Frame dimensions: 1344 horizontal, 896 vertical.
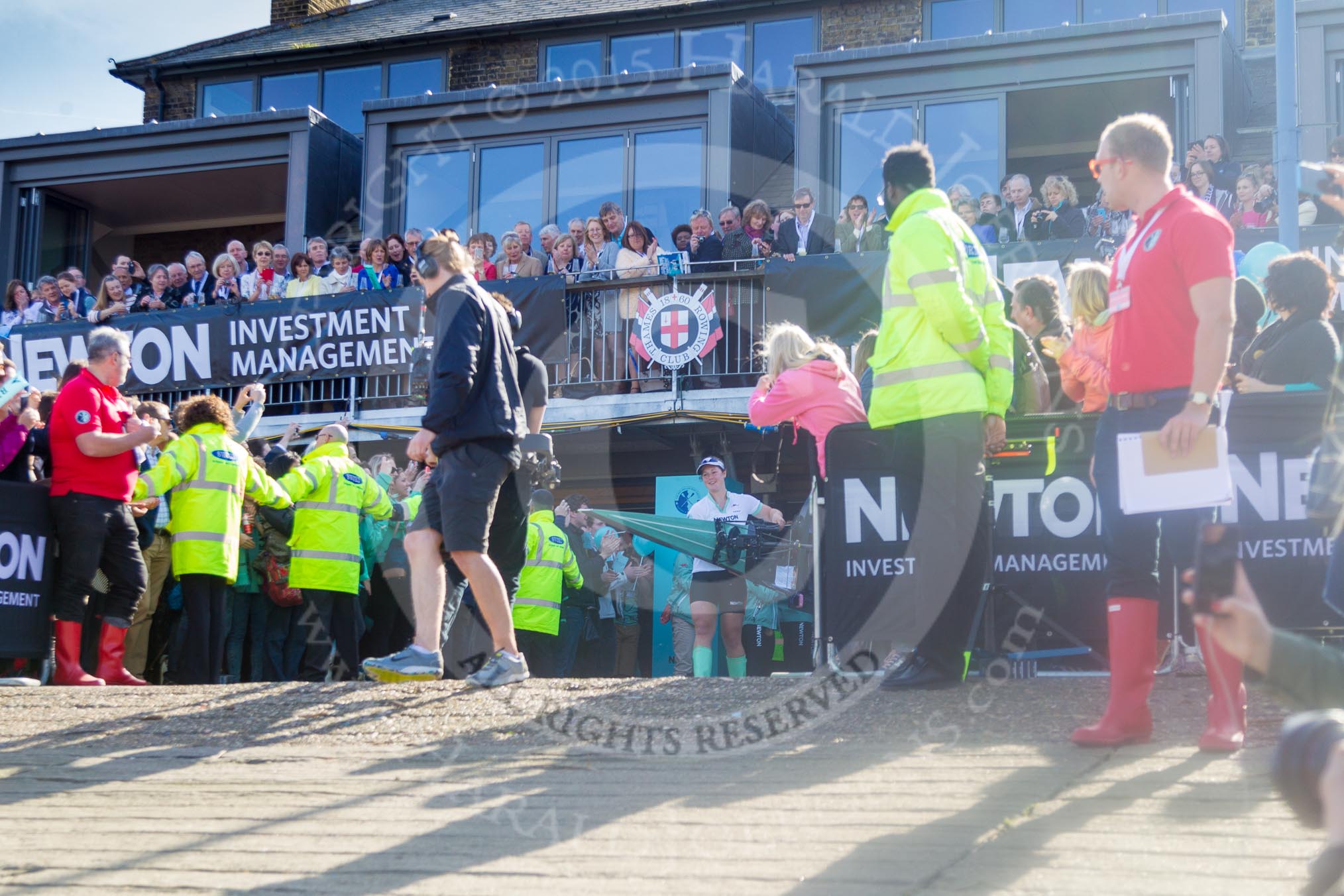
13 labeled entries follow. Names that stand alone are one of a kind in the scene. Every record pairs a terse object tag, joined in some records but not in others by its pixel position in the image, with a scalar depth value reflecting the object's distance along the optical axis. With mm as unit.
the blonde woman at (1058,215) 11383
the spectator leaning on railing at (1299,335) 5695
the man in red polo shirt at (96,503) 6914
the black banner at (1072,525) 5531
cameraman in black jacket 5238
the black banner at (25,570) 6973
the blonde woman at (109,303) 13703
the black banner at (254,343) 12977
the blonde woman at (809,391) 6473
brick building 14656
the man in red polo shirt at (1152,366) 3865
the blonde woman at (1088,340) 5566
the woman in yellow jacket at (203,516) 7434
